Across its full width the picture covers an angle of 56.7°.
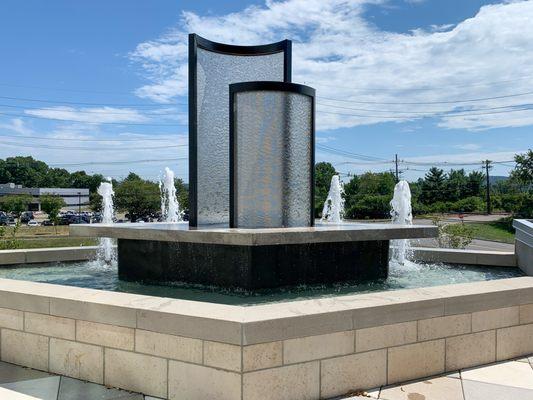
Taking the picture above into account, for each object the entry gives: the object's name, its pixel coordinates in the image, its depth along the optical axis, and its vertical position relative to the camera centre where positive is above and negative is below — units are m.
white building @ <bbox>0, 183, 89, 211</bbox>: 97.25 +1.23
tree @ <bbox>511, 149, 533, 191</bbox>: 45.44 +2.36
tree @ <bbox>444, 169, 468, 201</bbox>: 80.31 +1.46
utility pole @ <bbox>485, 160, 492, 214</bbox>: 61.74 +2.50
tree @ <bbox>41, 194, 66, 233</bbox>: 50.66 -0.77
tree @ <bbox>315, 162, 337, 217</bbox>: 57.30 +2.72
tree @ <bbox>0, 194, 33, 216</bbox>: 60.66 -0.70
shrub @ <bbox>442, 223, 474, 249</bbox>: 17.20 -1.40
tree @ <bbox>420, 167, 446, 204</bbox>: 79.12 +1.65
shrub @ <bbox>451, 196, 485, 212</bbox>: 68.06 -1.14
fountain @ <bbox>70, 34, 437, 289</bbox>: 7.27 -0.11
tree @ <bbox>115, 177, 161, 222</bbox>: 62.44 -0.20
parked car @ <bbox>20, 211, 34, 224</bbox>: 65.72 -2.53
